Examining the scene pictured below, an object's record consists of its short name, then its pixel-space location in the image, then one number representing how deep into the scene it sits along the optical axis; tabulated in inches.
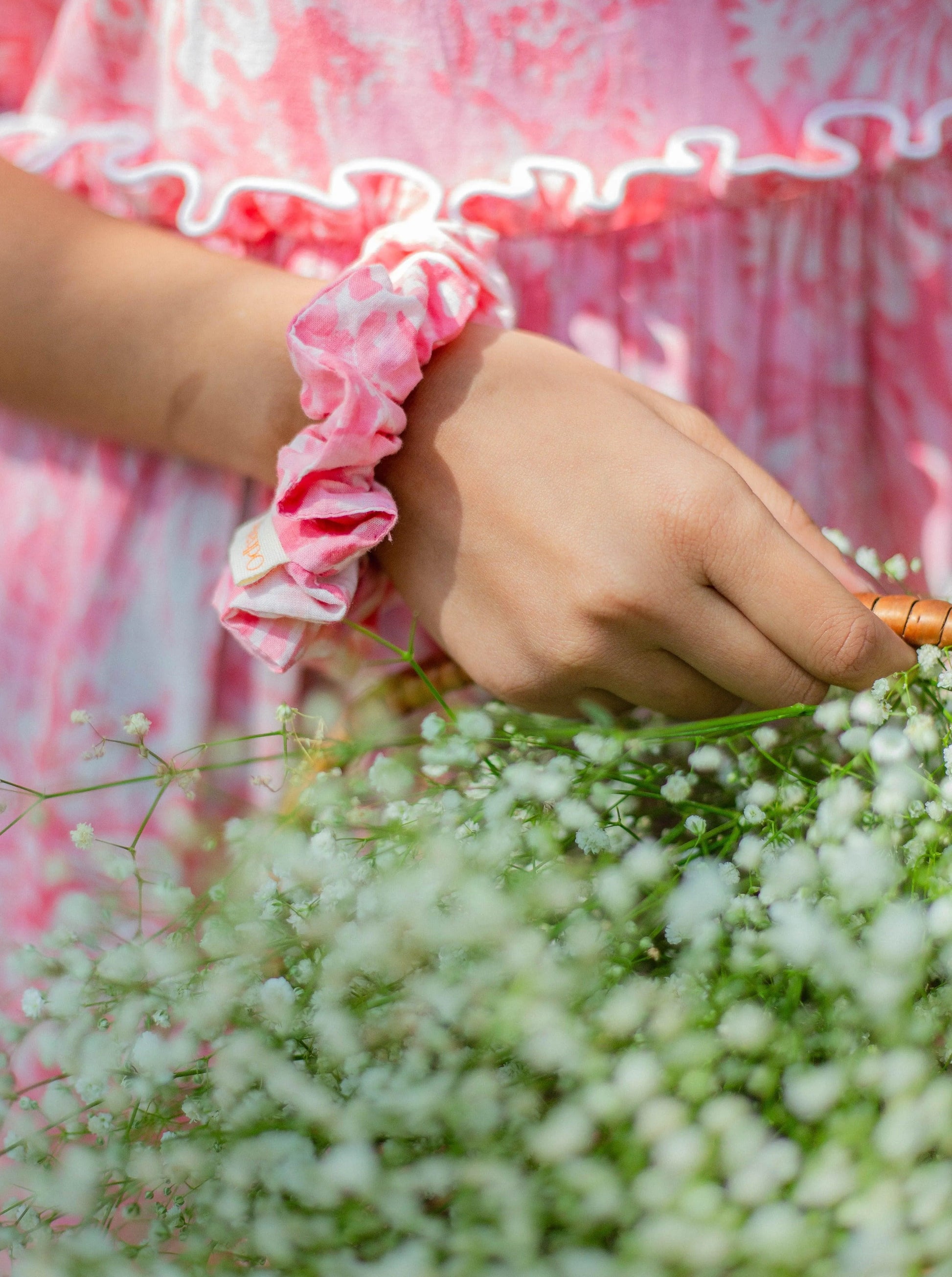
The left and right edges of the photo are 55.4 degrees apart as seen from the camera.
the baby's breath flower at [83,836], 14.9
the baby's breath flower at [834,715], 13.7
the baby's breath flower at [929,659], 14.3
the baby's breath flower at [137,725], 14.3
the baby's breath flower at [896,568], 17.2
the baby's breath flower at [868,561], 17.7
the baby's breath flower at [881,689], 13.3
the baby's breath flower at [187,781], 13.9
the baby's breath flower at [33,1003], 13.4
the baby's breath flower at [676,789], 14.4
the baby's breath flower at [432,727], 14.6
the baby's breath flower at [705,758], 14.4
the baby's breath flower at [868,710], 13.1
